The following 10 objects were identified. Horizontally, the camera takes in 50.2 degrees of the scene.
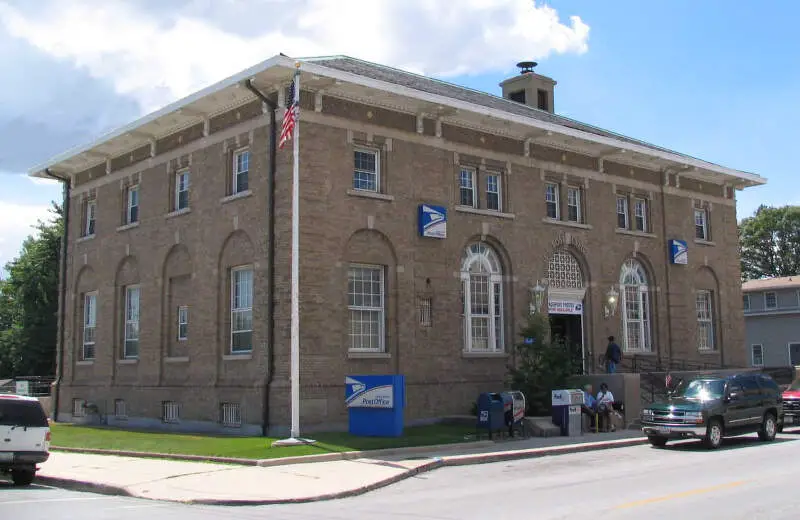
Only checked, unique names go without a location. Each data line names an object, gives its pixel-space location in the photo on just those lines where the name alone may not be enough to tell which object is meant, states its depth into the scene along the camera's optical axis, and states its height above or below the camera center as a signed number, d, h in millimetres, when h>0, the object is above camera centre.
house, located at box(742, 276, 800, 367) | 55844 +2531
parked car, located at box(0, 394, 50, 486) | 15984 -1337
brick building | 24109 +3748
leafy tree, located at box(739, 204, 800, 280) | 81312 +11124
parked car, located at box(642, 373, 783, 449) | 20969 -1301
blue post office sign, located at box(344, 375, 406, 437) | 21000 -1032
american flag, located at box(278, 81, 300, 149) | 20922 +5990
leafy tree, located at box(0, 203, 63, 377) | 50969 +3612
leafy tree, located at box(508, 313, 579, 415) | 25172 -215
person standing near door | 29250 +238
